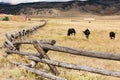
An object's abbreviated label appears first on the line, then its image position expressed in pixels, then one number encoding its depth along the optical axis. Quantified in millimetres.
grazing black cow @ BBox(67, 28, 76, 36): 43359
